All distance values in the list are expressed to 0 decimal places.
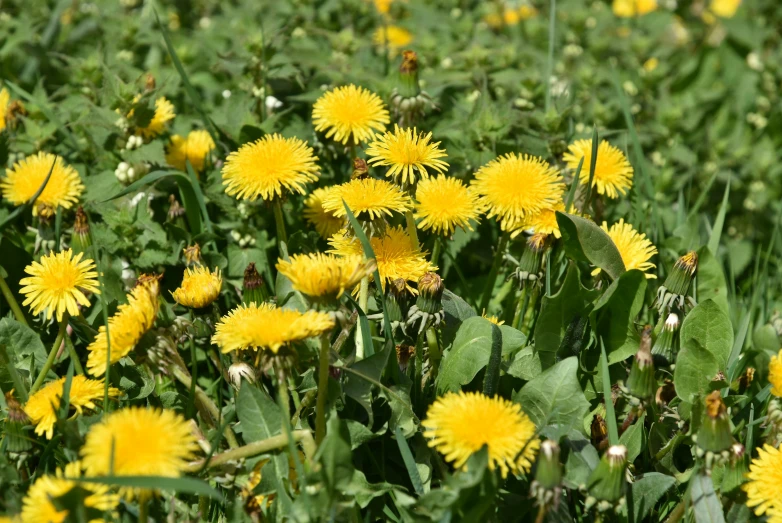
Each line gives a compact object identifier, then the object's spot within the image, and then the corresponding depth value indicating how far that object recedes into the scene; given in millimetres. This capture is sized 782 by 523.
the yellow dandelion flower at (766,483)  3352
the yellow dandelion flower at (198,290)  4004
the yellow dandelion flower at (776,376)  3729
